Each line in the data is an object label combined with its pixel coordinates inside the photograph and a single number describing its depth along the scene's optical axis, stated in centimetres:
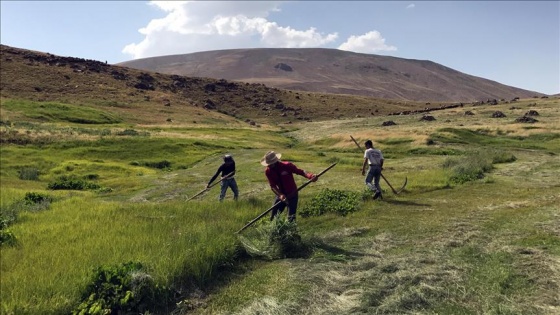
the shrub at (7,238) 1106
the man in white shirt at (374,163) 1738
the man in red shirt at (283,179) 1226
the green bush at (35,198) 1885
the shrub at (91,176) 3758
